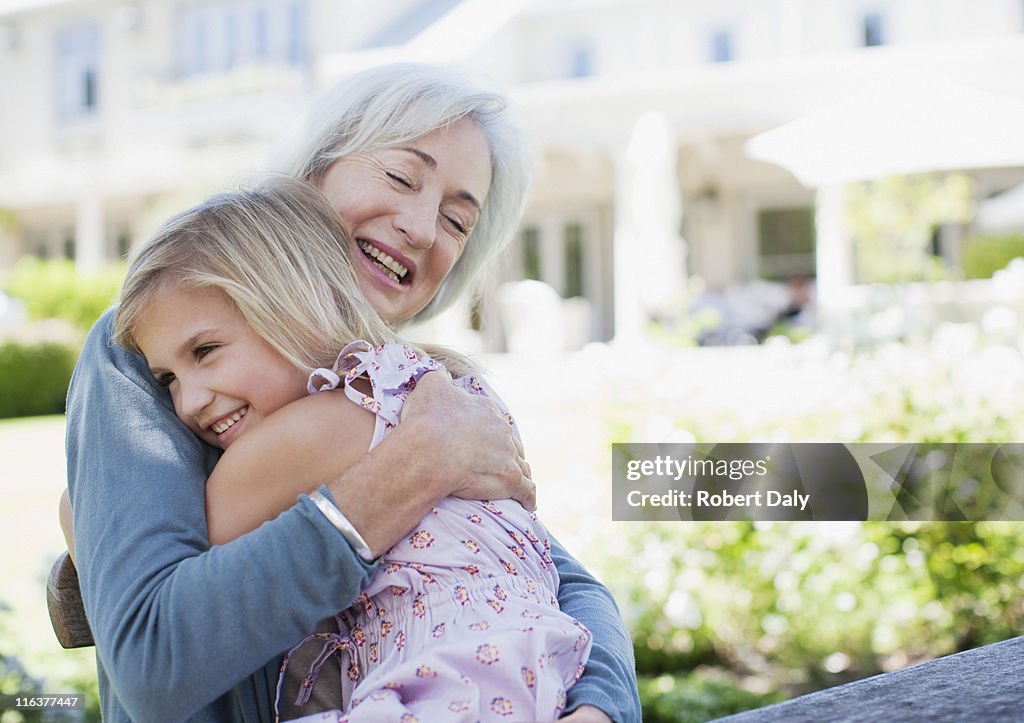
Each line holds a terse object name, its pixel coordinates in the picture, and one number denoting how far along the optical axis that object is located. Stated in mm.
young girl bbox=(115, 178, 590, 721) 1101
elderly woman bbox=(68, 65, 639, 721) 993
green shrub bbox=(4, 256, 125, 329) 13219
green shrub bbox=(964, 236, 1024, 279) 10633
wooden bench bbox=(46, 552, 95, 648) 1412
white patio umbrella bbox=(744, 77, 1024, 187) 8977
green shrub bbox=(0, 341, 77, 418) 10992
